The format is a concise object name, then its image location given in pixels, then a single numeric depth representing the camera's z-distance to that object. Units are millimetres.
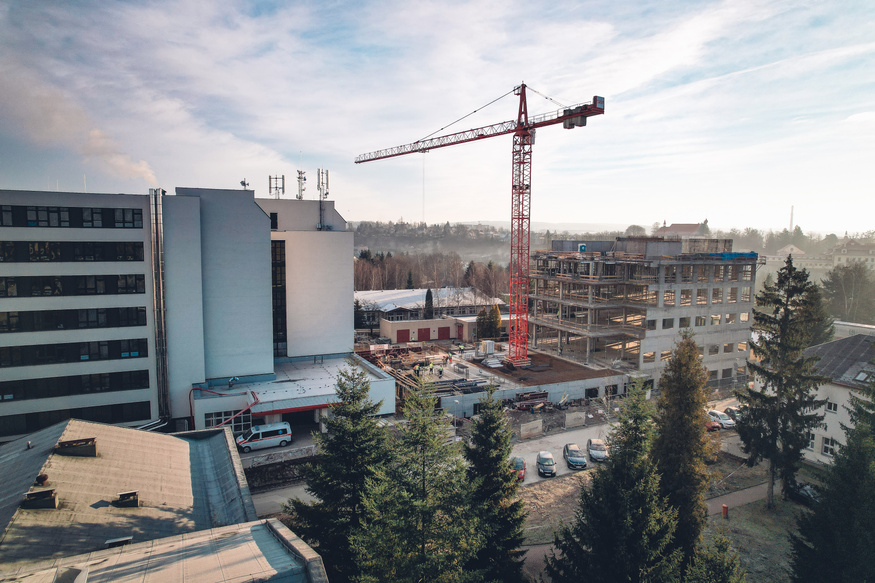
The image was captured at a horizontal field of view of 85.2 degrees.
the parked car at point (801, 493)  20869
